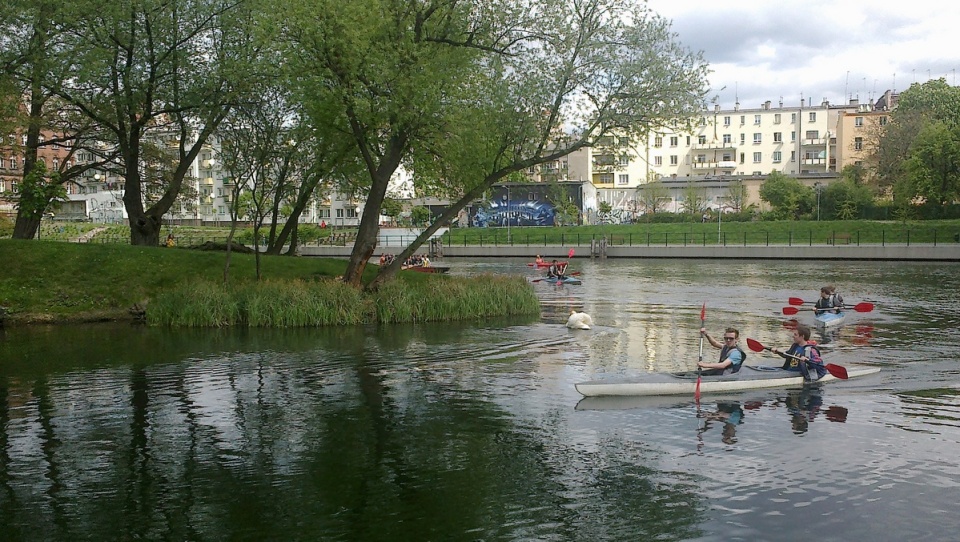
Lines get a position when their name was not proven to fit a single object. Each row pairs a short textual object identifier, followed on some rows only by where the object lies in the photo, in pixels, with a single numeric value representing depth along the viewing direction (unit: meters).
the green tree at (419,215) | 95.75
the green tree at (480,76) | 27.27
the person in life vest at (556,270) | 48.22
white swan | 28.81
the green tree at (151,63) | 33.19
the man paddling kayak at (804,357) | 19.34
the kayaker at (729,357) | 18.59
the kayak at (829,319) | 29.67
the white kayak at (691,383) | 17.92
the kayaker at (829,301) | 30.11
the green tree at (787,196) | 92.00
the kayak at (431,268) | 50.12
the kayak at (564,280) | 47.38
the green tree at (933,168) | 78.31
